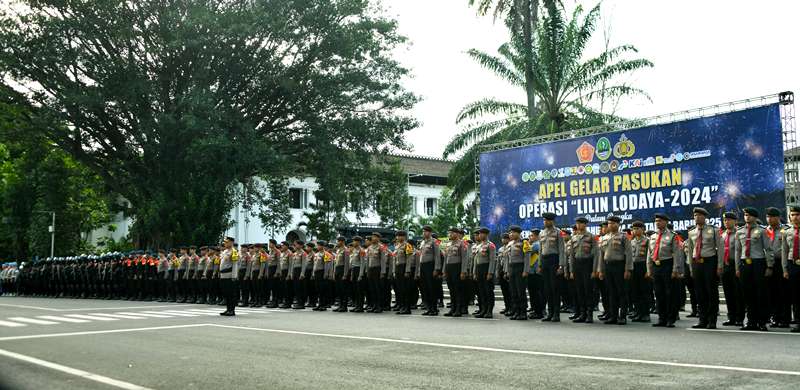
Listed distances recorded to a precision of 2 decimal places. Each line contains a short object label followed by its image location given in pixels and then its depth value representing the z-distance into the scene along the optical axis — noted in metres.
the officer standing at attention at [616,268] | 12.32
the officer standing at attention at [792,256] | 10.47
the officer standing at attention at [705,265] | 11.05
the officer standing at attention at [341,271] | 17.44
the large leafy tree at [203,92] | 26.56
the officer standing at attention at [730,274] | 11.23
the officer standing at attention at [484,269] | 14.41
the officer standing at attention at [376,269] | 16.67
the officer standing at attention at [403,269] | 16.09
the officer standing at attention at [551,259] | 13.16
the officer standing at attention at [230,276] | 15.31
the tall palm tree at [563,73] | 26.22
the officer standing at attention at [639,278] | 12.76
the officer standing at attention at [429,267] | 15.48
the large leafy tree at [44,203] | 39.25
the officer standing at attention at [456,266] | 14.84
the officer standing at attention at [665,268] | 11.59
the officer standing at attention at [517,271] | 13.75
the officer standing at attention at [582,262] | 12.85
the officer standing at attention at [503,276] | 15.14
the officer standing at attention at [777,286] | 10.95
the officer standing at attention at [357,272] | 17.02
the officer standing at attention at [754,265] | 10.68
